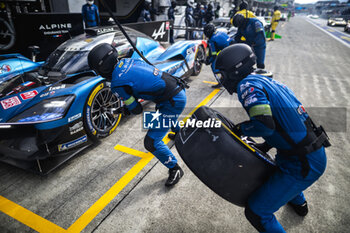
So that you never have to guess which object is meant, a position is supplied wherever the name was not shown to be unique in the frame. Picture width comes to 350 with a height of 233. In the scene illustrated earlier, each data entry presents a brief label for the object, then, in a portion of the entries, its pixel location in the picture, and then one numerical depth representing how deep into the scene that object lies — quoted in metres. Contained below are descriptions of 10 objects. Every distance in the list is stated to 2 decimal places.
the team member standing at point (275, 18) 12.34
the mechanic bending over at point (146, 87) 2.21
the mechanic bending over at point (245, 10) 5.98
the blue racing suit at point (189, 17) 11.72
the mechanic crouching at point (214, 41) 5.16
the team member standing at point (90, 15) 7.27
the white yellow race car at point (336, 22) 27.91
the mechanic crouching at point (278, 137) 1.44
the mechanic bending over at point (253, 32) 5.48
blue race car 2.38
